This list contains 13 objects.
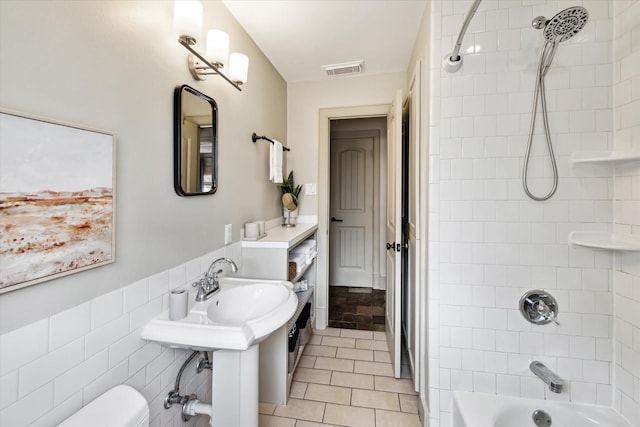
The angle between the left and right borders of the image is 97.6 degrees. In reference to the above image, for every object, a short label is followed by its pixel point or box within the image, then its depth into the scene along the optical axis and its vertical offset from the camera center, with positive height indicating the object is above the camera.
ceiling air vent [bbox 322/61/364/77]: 2.49 +1.33
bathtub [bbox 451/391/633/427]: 1.29 -0.94
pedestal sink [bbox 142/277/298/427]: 1.05 -0.48
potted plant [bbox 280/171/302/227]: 2.58 +0.12
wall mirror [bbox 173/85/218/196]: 1.28 +0.35
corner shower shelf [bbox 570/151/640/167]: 1.19 +0.25
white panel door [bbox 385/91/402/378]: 2.04 -0.15
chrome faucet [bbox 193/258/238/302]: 1.32 -0.35
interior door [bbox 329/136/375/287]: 4.05 +0.03
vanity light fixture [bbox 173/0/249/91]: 1.12 +0.77
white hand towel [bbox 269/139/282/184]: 2.26 +0.41
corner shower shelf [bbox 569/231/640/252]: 1.19 -0.12
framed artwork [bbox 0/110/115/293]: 0.69 +0.04
